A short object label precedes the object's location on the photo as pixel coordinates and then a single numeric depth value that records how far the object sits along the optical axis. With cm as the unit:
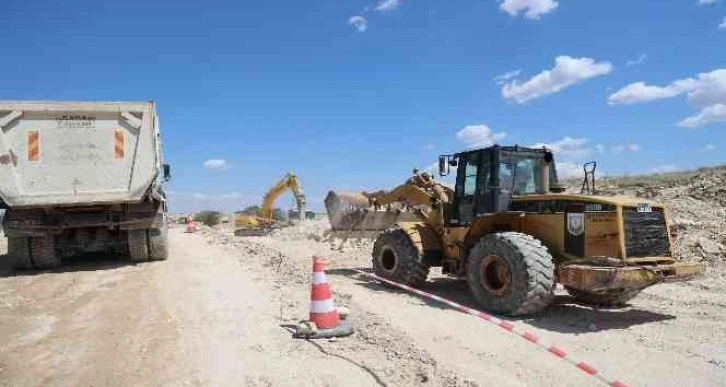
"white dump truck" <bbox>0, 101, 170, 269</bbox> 1071
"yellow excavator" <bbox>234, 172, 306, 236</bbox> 2612
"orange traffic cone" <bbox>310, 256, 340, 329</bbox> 610
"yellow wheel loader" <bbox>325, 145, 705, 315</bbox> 717
